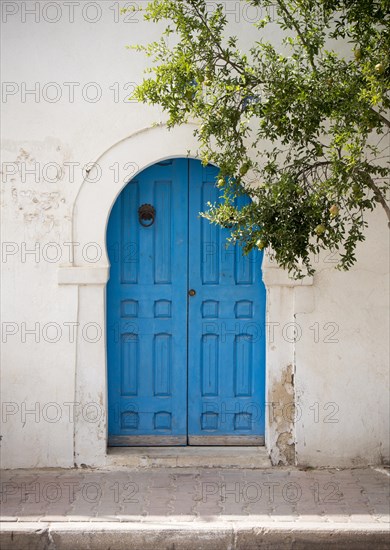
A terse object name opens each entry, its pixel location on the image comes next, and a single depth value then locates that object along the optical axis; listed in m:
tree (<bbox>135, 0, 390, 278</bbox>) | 5.91
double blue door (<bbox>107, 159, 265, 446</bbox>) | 8.10
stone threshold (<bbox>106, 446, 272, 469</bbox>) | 7.89
